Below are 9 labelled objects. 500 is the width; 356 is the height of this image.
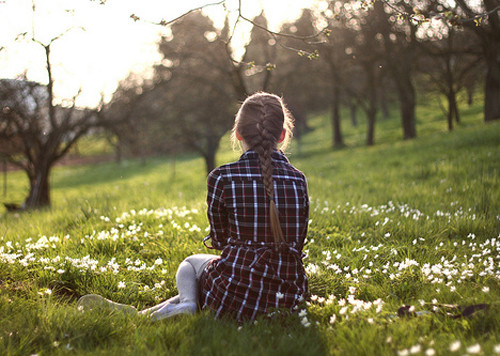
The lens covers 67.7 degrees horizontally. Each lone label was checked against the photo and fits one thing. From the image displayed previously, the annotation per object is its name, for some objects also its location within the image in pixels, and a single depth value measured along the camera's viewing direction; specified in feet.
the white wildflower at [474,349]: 5.97
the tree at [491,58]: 46.32
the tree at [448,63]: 56.80
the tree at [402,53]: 55.67
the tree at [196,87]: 52.80
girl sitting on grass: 9.23
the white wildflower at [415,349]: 6.55
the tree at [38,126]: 30.35
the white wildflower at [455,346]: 6.09
